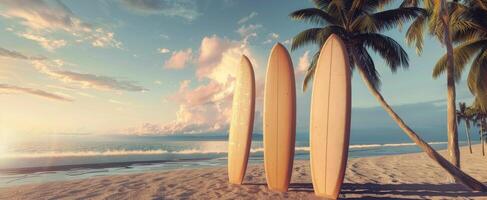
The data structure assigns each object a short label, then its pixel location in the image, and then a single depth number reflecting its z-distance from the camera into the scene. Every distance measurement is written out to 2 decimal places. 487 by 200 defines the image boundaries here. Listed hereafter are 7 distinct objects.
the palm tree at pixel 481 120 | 22.78
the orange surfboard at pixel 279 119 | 5.96
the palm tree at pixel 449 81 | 6.73
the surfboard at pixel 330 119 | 5.28
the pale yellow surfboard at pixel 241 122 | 6.56
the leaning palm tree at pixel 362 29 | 8.17
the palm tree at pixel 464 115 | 26.27
